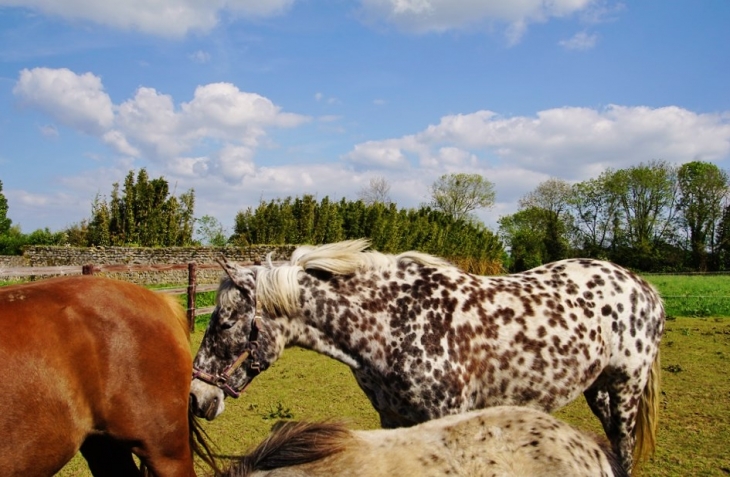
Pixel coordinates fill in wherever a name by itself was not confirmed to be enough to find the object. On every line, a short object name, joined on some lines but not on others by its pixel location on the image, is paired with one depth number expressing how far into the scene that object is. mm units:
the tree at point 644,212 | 43688
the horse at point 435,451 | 1891
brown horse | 2398
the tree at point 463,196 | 54438
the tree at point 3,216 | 46438
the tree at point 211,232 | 39791
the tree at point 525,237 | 47772
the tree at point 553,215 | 49338
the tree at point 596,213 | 47494
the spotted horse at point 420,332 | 3166
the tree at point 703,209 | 41125
